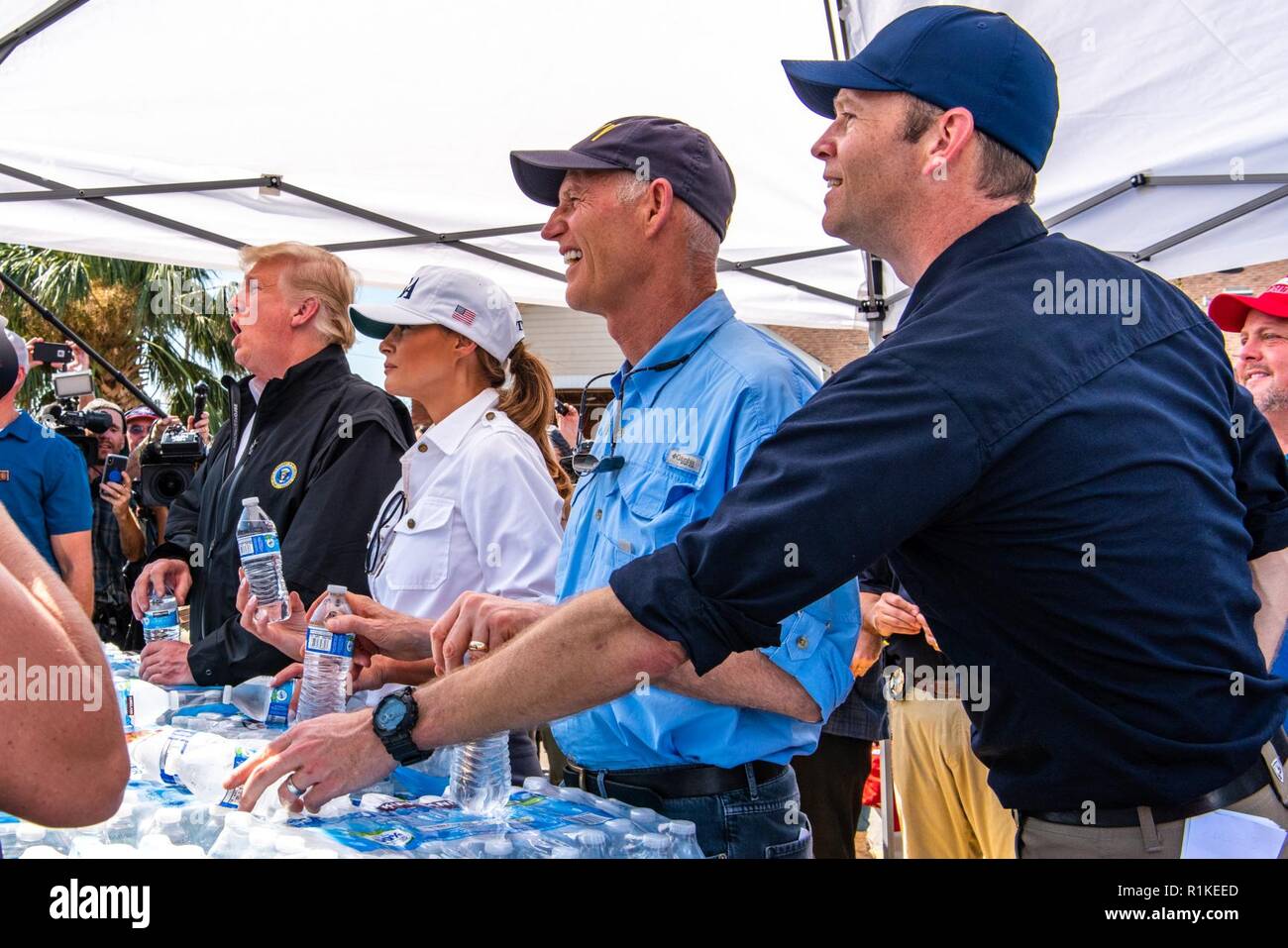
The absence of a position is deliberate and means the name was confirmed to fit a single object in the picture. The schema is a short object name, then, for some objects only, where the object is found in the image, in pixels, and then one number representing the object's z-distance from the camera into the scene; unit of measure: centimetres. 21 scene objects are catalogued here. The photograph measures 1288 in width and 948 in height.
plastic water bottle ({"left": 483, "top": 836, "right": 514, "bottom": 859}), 167
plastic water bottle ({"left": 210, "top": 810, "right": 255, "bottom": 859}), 176
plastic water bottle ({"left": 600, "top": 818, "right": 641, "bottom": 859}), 180
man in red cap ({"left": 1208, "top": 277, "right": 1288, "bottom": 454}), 339
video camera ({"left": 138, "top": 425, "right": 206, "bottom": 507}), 462
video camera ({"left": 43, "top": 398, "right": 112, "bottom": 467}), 563
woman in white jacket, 260
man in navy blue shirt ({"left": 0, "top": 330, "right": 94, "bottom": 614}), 432
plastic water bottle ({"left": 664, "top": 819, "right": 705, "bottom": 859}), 186
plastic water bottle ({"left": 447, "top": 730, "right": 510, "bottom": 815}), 200
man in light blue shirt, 198
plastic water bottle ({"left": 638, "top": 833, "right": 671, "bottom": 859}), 179
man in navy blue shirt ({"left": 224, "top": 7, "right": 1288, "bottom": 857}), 131
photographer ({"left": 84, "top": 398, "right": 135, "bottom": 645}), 635
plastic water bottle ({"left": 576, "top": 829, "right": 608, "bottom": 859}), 179
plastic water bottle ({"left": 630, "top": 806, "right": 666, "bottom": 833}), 190
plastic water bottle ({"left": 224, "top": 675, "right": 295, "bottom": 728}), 269
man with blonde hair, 290
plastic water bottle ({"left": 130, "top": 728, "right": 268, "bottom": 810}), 219
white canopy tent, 390
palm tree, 1830
